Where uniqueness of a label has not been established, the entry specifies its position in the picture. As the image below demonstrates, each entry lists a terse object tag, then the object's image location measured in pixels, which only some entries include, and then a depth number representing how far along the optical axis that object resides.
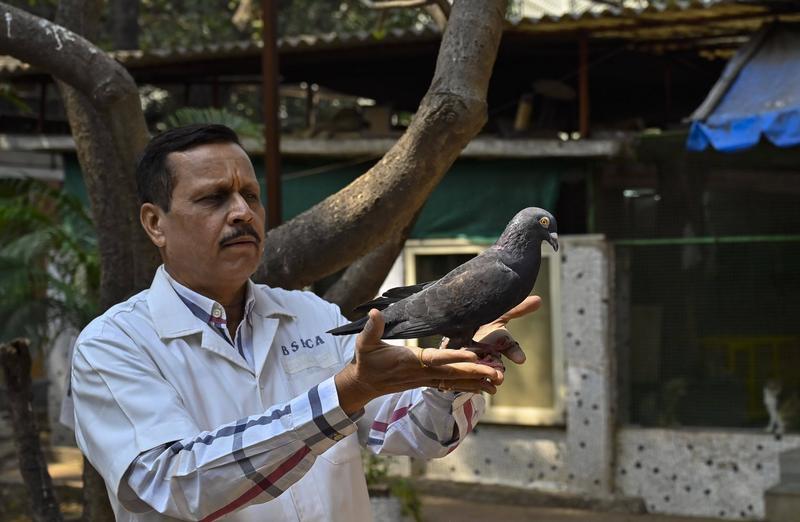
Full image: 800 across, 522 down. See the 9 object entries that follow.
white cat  8.34
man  2.29
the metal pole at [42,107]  10.63
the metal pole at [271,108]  6.22
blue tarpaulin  7.50
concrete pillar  8.96
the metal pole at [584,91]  8.65
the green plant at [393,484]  7.41
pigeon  2.52
